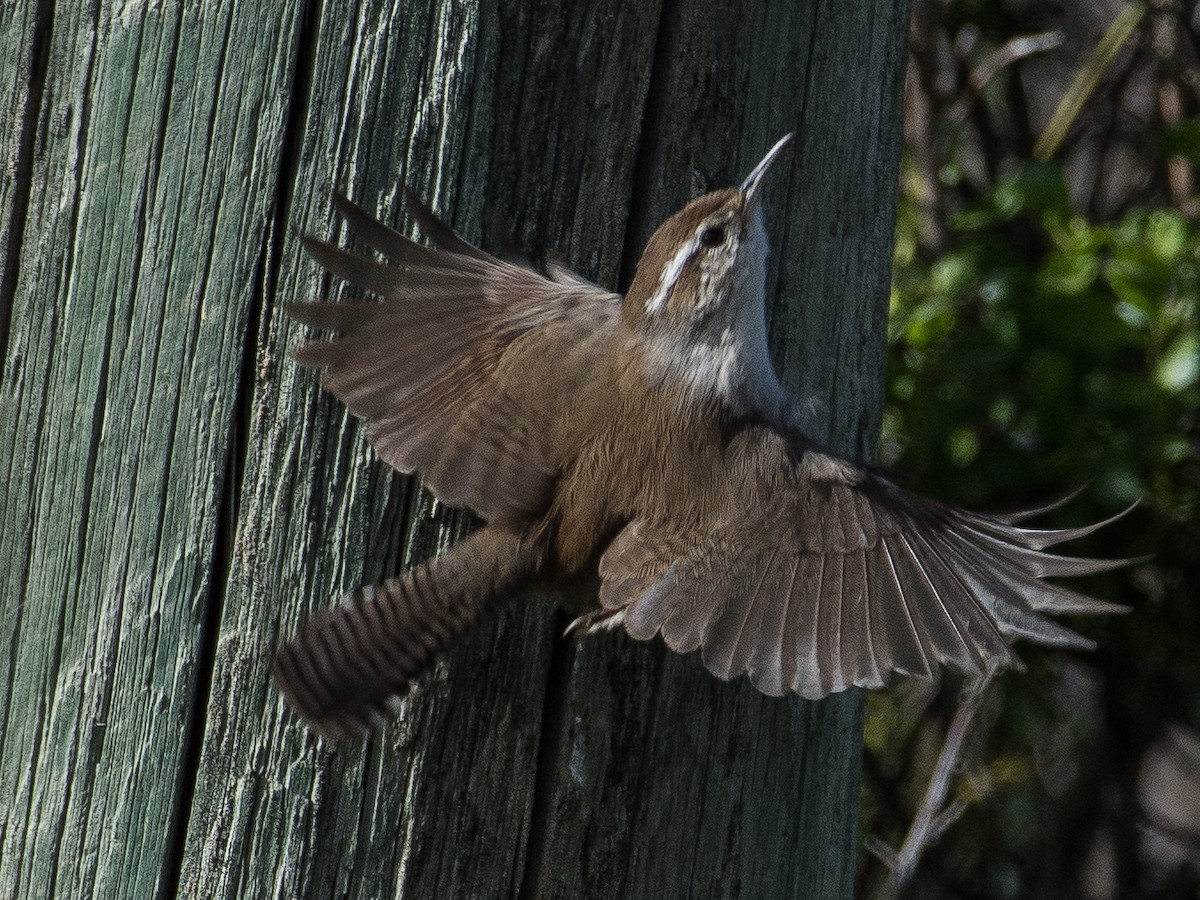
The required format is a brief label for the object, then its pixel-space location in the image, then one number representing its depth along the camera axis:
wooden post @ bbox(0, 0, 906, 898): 4.35
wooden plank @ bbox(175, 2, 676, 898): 4.30
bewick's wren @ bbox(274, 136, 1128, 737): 4.32
